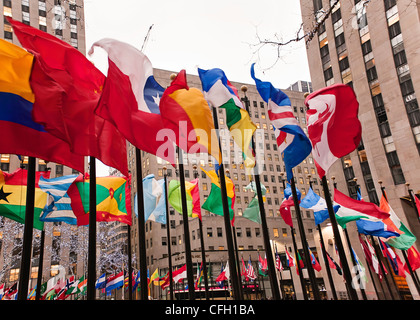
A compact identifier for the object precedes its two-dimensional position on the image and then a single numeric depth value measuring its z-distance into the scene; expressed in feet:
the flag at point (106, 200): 37.32
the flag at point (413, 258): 67.26
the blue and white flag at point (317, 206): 50.85
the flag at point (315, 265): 88.61
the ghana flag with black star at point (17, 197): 34.68
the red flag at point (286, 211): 49.09
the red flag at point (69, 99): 23.35
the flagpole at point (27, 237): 21.61
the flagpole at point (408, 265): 65.60
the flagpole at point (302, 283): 41.19
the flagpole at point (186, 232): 27.94
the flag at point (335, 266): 77.61
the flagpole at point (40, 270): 37.81
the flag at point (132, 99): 25.41
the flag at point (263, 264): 125.27
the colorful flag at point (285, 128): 32.99
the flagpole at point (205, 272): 44.37
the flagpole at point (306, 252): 34.83
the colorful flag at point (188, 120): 29.89
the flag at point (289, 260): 96.56
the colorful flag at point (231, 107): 34.55
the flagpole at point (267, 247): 28.78
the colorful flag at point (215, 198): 50.03
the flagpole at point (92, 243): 23.79
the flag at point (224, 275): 108.15
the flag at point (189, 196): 50.15
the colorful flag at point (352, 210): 42.45
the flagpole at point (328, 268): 47.14
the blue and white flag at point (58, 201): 38.22
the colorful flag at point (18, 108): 23.36
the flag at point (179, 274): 86.33
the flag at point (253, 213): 54.54
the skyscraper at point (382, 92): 112.78
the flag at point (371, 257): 64.08
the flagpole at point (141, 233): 23.84
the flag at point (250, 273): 113.89
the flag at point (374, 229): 52.54
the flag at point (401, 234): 57.72
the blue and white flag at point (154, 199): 48.78
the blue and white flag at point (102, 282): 96.21
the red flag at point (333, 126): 31.94
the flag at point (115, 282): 79.71
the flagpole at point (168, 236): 42.70
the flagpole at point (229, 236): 29.43
